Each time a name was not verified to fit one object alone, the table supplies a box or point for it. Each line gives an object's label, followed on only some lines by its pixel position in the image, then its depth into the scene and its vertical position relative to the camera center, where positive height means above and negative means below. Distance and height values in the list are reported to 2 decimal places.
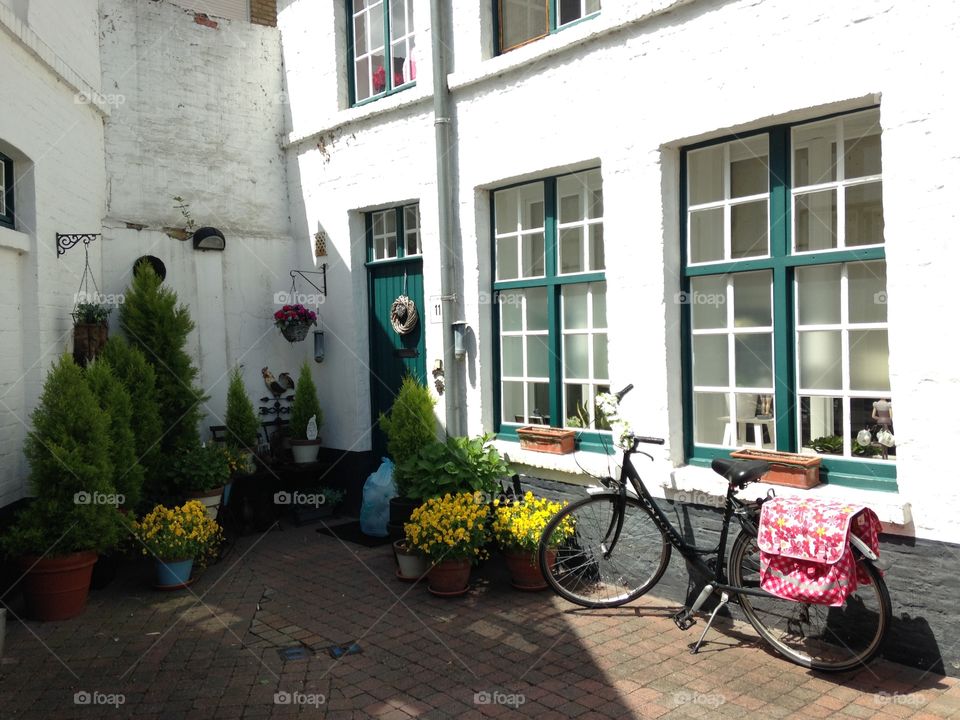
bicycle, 4.67 -1.59
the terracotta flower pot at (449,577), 5.86 -1.74
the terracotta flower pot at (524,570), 5.94 -1.74
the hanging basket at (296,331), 8.44 +0.06
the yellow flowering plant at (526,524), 5.82 -1.38
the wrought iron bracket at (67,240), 6.84 +0.88
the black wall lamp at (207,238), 8.22 +1.02
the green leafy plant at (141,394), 6.94 -0.43
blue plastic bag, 7.53 -1.51
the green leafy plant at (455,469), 6.42 -1.07
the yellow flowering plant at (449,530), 5.80 -1.40
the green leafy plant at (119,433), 6.24 -0.69
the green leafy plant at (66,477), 5.57 -0.90
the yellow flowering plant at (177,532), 6.23 -1.47
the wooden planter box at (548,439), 6.43 -0.87
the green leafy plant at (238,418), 8.16 -0.77
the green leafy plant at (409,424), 7.20 -0.79
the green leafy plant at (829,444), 5.03 -0.75
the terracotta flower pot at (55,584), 5.59 -1.63
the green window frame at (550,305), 6.42 +0.20
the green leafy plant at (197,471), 7.21 -1.14
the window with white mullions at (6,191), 6.25 +1.18
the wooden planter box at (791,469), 4.94 -0.89
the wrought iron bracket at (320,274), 8.73 +0.67
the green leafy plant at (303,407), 8.47 -0.71
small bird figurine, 8.70 -0.48
